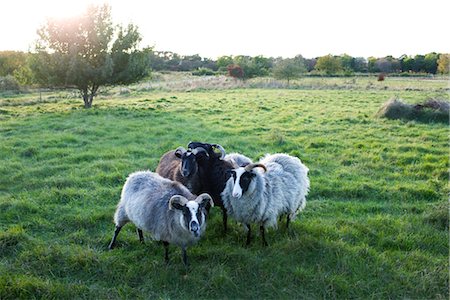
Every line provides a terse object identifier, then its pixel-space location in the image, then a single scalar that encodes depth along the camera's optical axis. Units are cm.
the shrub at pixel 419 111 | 1786
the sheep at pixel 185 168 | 701
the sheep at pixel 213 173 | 736
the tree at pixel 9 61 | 5391
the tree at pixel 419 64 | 8388
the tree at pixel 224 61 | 9152
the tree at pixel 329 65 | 7431
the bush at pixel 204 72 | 7906
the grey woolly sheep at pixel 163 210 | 557
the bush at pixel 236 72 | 5916
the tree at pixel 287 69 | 5272
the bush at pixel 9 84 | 3922
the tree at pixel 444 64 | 6781
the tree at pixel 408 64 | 8569
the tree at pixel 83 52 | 2433
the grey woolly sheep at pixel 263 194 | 652
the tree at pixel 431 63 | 8175
